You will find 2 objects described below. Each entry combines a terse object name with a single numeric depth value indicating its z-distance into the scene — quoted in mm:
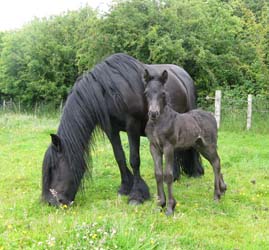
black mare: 4750
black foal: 4484
